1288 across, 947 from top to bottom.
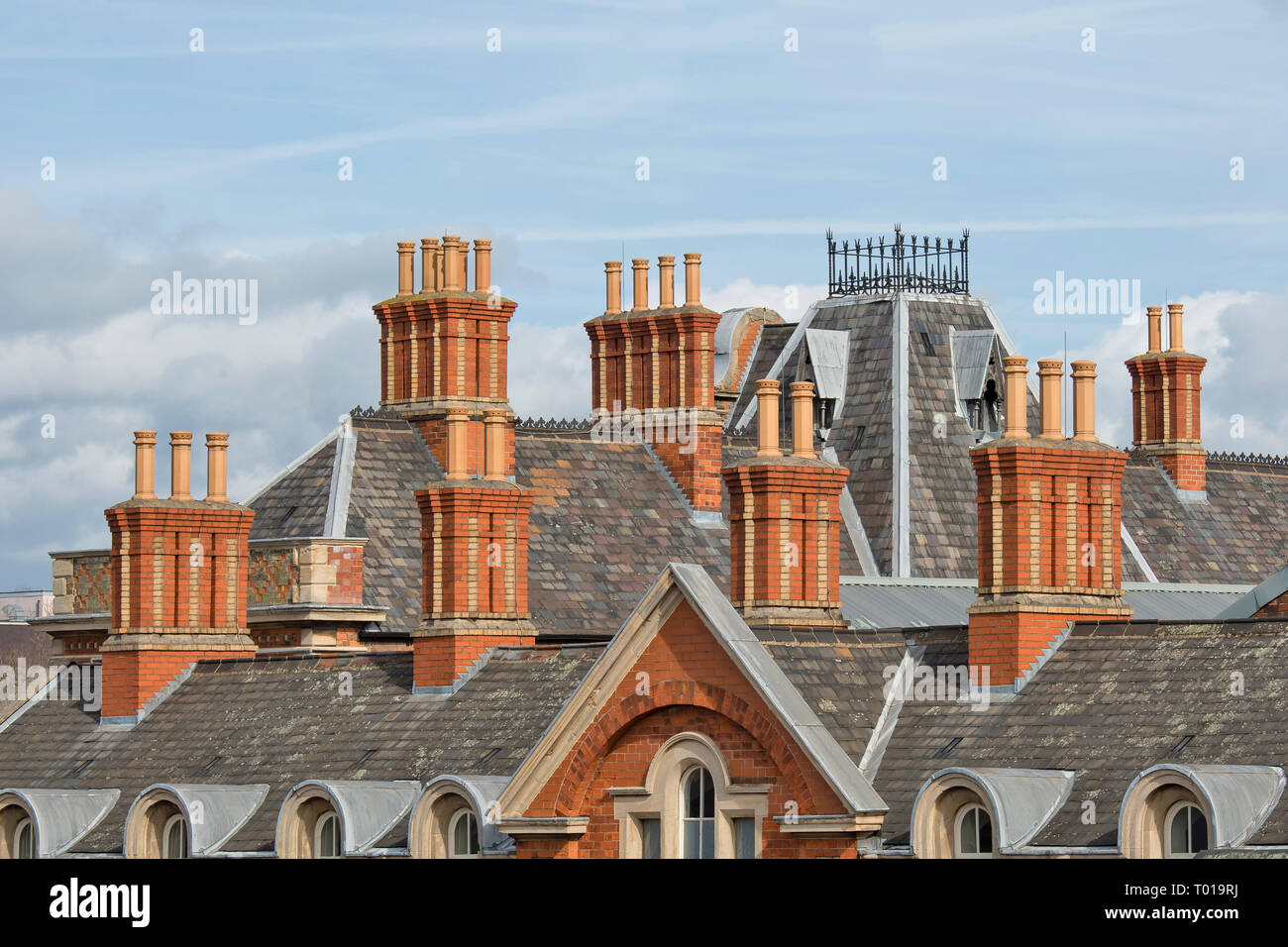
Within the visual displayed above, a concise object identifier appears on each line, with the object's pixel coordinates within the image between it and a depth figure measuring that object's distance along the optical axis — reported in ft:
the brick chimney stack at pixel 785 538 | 143.84
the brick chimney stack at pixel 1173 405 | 225.35
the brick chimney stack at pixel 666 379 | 205.36
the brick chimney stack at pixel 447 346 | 200.23
